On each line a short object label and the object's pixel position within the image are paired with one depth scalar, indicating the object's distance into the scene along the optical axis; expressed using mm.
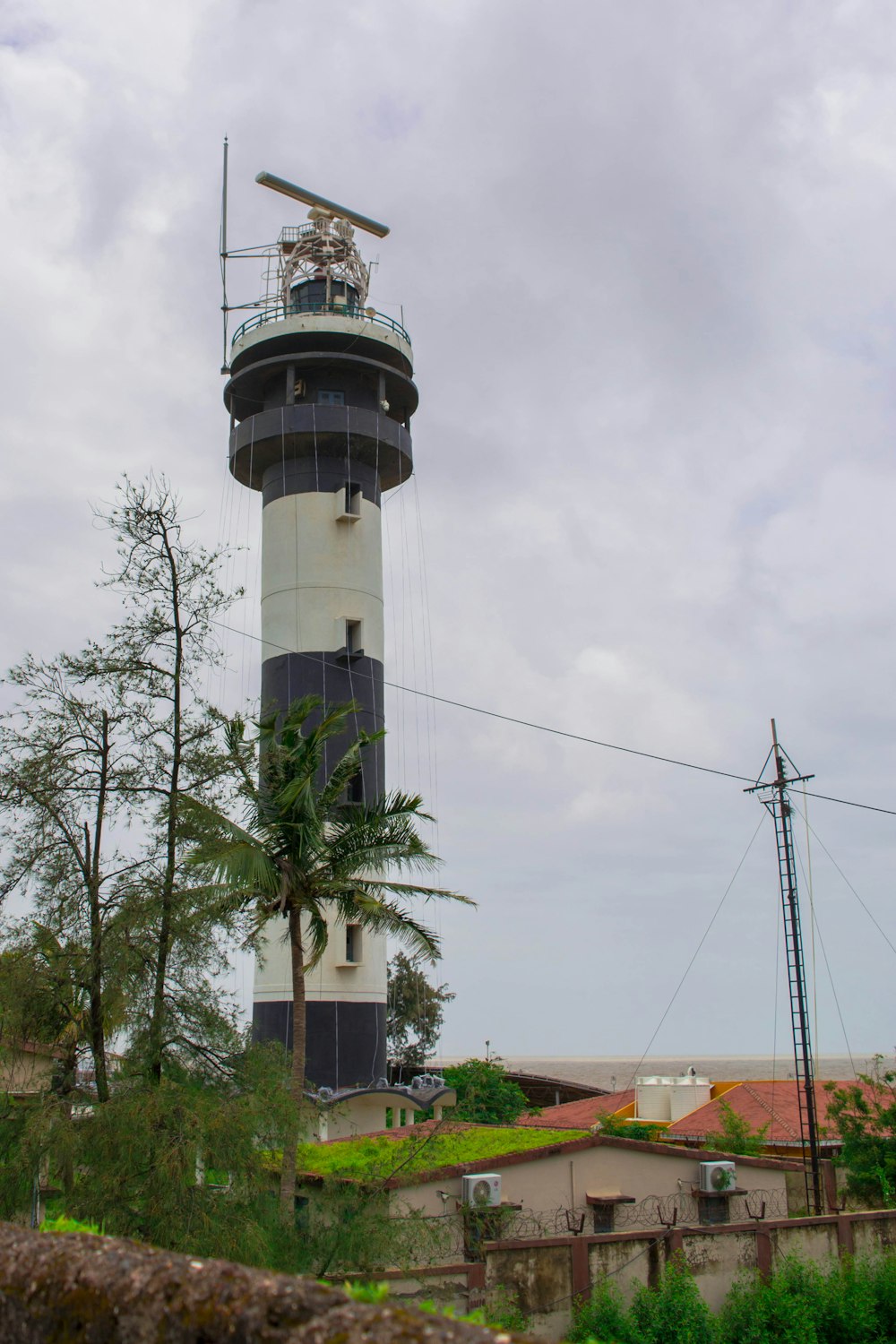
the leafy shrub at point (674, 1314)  22719
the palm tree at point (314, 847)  25078
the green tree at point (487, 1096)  45938
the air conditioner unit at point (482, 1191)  23438
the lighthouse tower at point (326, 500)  42031
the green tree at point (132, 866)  19281
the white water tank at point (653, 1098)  45831
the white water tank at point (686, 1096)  44969
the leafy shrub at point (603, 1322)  22156
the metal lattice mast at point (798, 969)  29466
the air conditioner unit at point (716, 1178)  27547
